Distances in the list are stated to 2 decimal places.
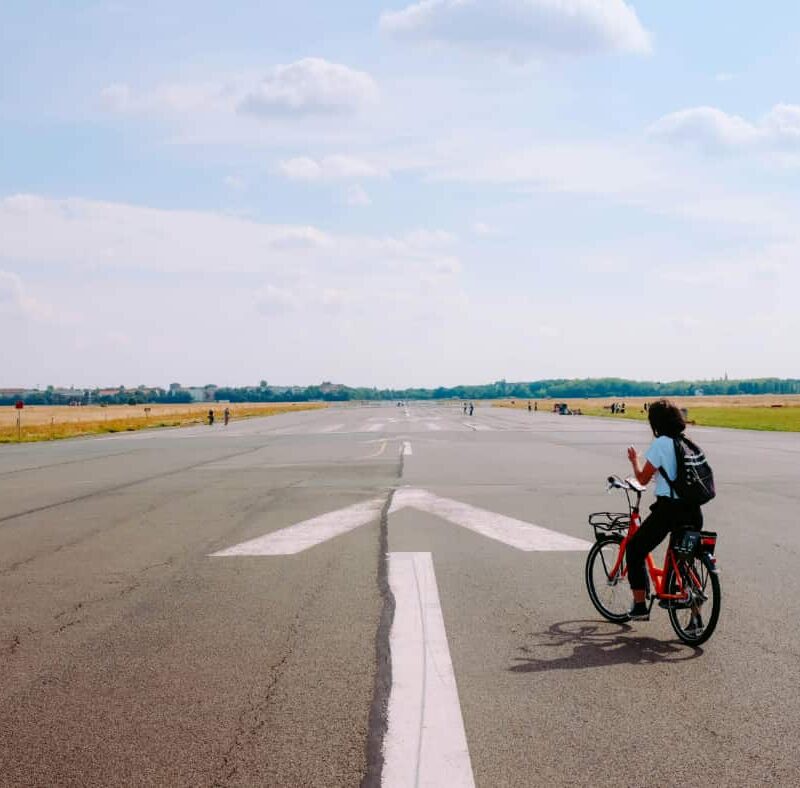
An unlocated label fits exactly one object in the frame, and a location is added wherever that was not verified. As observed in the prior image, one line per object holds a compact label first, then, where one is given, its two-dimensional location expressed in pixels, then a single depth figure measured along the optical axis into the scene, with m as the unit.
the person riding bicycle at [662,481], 5.37
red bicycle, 5.28
